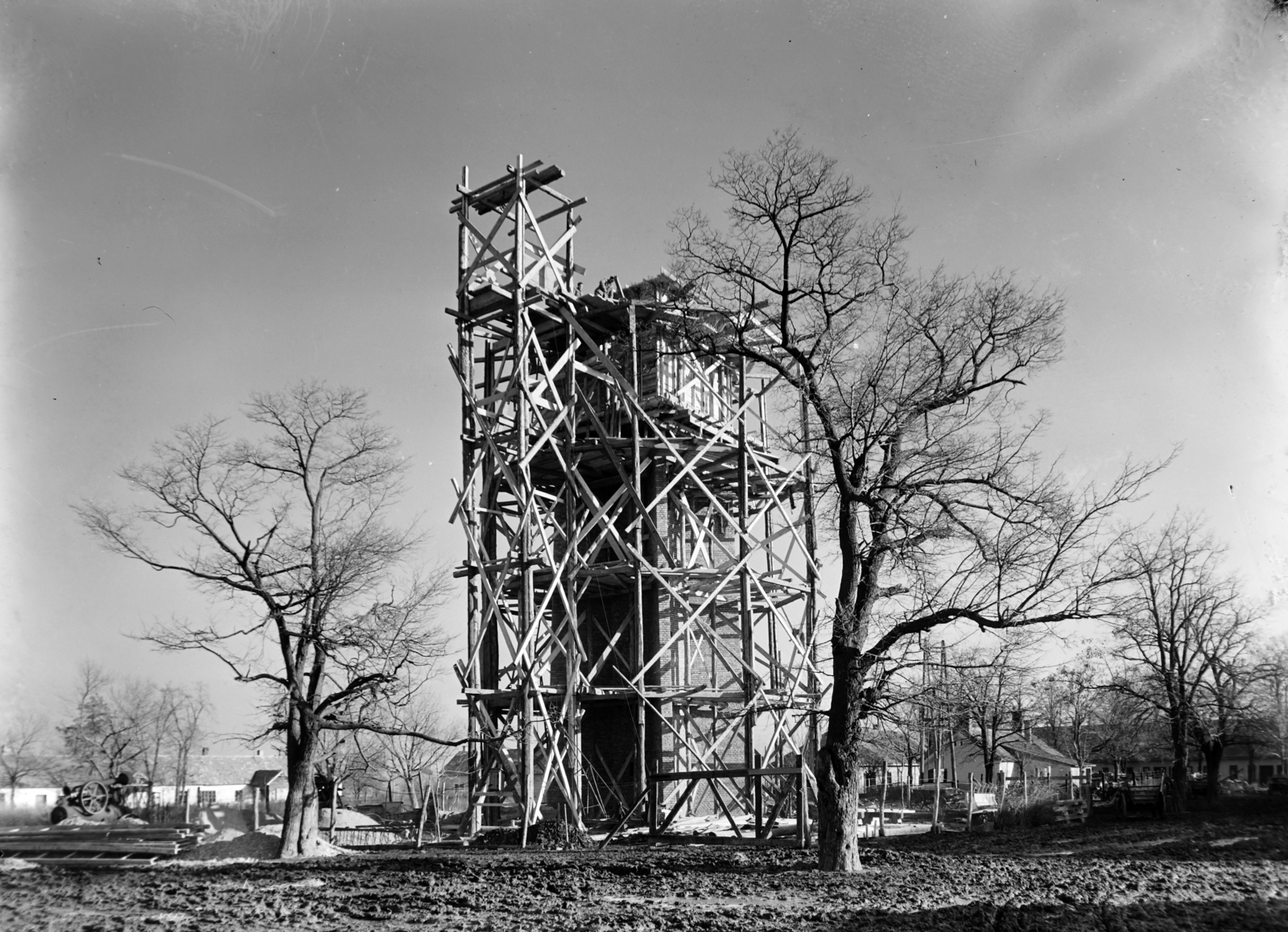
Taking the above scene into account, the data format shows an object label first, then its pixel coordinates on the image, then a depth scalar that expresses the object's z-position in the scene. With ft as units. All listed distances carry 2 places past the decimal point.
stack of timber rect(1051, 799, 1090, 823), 96.22
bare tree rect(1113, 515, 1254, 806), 104.42
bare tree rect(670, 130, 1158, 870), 45.09
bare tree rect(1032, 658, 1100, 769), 113.09
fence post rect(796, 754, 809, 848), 57.77
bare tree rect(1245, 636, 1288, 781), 107.96
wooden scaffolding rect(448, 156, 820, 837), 79.00
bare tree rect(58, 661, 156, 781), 121.80
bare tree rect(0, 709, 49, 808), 102.14
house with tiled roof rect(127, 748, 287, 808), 221.87
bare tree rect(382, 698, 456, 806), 128.26
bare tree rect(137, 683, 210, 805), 186.29
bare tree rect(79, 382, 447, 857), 67.36
